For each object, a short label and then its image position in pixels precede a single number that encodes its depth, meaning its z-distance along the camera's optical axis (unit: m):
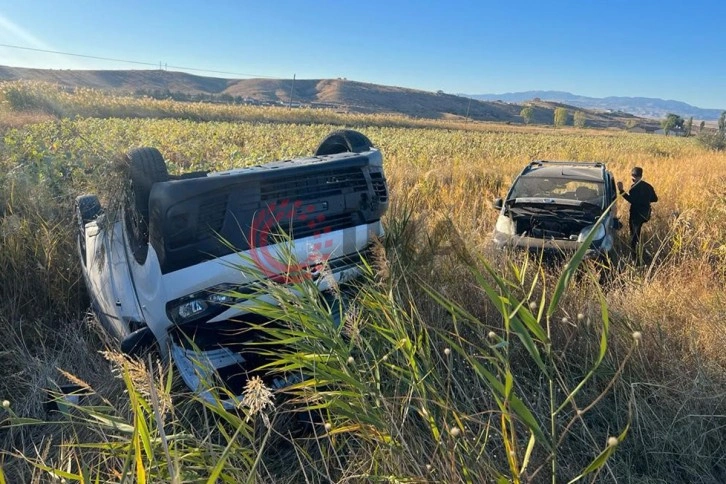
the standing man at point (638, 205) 6.77
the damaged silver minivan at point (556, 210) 6.14
